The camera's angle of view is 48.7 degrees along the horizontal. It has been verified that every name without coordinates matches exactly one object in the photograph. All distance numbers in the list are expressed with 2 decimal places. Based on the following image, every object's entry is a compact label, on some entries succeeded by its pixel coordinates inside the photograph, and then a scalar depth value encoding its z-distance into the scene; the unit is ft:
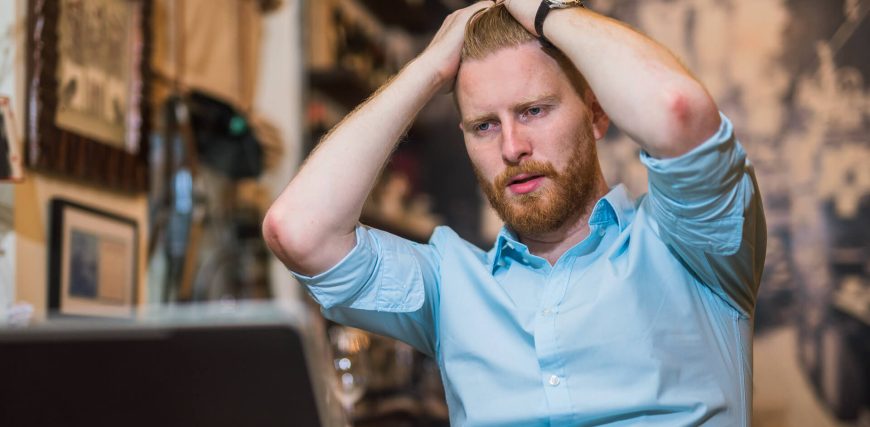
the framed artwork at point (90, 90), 6.64
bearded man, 4.23
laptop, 2.58
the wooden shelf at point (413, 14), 15.53
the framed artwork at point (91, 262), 6.91
